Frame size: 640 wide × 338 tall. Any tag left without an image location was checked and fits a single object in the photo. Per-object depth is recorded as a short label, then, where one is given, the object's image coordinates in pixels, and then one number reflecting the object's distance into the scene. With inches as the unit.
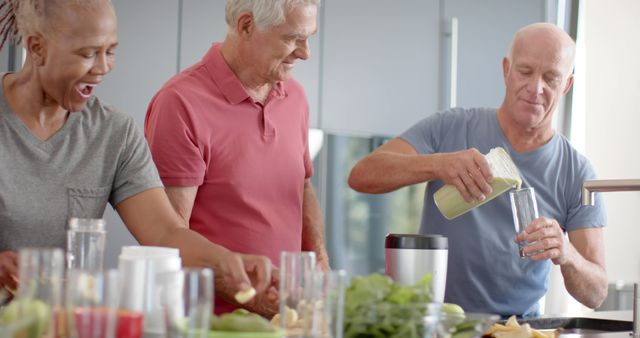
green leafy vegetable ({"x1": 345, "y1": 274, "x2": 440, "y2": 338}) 82.1
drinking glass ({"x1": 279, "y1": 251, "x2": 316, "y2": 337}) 80.9
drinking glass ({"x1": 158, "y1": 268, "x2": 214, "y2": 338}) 72.8
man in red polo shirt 111.3
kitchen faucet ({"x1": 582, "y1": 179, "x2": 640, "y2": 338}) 103.8
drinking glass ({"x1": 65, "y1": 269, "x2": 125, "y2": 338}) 68.3
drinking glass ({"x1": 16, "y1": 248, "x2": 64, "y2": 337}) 70.0
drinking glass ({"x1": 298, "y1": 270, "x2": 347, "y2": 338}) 79.8
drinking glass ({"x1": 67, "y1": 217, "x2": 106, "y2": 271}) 87.6
